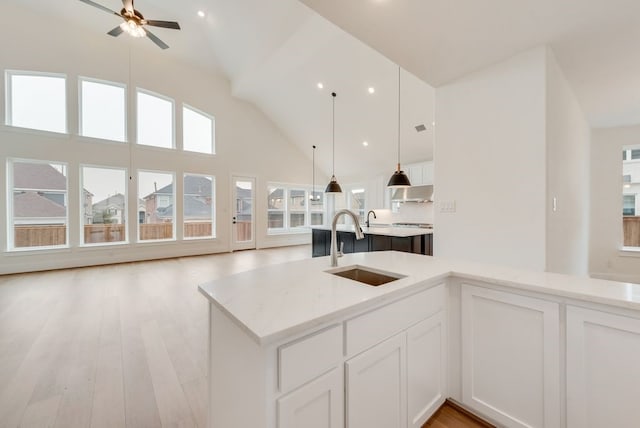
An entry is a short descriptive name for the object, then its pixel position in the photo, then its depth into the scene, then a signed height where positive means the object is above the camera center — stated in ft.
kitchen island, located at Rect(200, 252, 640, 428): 2.70 -1.79
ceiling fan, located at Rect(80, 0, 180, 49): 10.50 +8.30
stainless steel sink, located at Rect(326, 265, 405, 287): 4.89 -1.24
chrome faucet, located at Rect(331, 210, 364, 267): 4.85 -0.39
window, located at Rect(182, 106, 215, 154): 21.06 +6.94
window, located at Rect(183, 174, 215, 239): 21.21 +0.63
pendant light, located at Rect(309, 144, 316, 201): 28.68 +3.52
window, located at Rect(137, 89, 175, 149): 19.12 +7.17
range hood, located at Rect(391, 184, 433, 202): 20.11 +1.44
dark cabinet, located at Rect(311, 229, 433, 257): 13.29 -1.75
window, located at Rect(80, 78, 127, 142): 17.19 +7.18
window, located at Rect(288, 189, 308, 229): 27.63 +0.62
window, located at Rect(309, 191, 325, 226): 29.09 +0.53
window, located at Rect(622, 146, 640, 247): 14.51 +0.52
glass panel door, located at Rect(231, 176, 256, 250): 23.50 +0.01
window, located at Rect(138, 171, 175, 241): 19.30 +0.62
